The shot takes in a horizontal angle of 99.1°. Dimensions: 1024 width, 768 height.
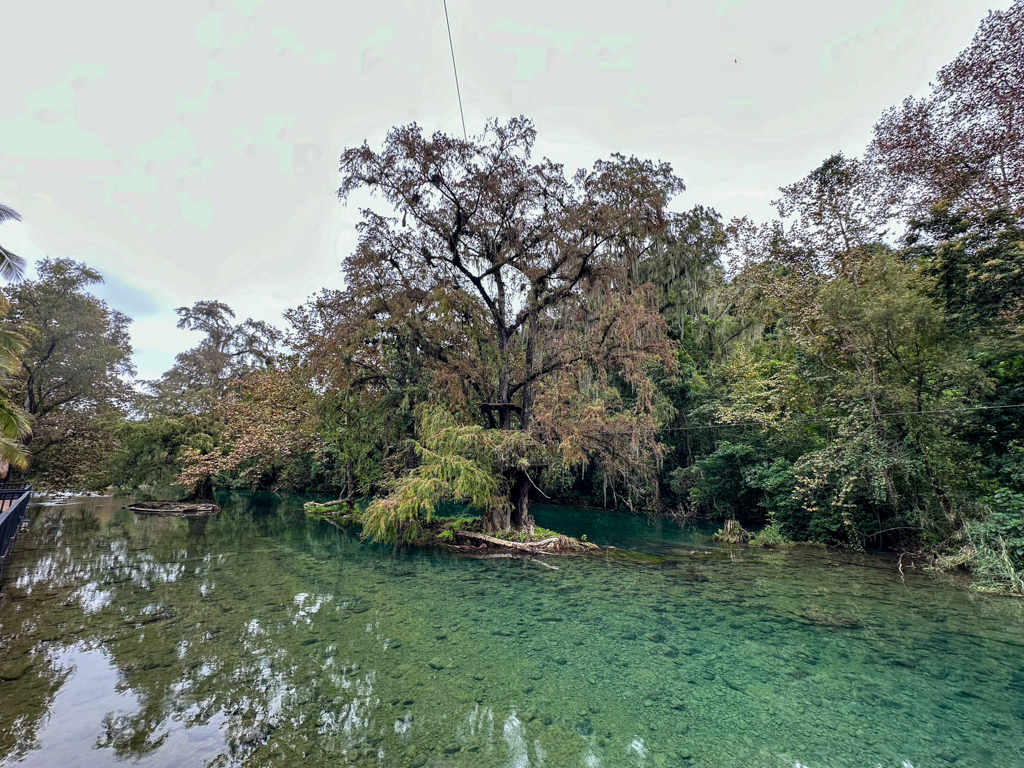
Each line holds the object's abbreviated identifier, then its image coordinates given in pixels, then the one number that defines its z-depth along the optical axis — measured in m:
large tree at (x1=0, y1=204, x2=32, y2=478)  8.34
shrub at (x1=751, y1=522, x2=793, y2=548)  13.07
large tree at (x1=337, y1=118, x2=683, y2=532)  12.23
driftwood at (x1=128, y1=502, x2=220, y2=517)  18.80
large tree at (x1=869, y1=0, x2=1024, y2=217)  9.33
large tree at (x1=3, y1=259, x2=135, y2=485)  19.28
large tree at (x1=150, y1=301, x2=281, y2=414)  33.53
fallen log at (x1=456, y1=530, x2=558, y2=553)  11.32
